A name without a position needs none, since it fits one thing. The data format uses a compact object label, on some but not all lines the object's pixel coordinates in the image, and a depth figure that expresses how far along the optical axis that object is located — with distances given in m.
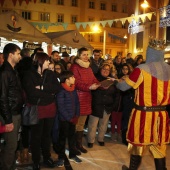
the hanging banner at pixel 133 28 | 15.03
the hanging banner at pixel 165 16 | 12.43
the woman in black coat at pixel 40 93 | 3.17
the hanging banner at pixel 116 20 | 10.98
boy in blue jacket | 3.55
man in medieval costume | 2.93
